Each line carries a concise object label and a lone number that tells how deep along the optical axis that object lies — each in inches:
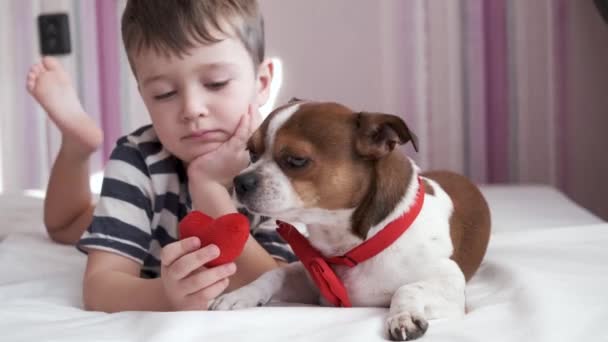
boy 55.1
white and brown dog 49.9
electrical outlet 83.6
